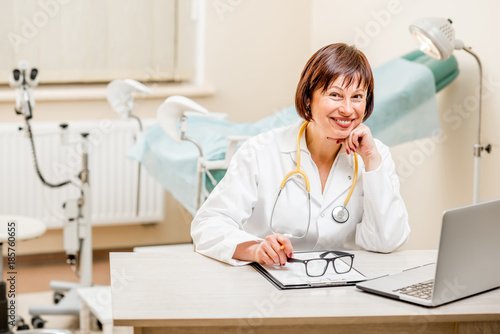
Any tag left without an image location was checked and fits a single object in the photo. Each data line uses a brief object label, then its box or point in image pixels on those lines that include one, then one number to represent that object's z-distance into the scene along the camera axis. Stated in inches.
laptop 83.7
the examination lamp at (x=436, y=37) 117.4
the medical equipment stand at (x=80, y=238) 146.8
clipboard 88.5
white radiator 172.9
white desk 82.4
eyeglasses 90.7
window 175.7
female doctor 98.9
